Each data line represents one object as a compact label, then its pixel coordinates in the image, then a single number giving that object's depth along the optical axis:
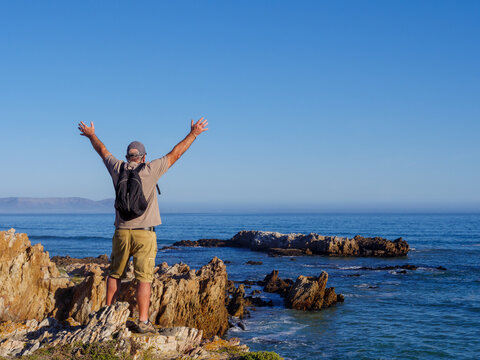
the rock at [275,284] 28.52
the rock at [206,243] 71.12
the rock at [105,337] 7.36
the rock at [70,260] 37.36
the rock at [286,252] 54.65
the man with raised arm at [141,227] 7.82
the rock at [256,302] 24.81
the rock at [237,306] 21.56
